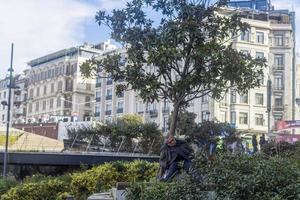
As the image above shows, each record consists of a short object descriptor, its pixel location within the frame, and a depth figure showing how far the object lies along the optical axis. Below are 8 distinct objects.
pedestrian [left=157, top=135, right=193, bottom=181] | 11.30
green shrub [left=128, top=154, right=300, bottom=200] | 7.84
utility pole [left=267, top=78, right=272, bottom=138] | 40.72
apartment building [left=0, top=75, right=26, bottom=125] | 108.53
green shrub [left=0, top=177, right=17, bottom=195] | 16.06
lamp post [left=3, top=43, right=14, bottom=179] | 28.35
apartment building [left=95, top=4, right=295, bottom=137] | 68.88
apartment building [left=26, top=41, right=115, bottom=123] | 94.69
